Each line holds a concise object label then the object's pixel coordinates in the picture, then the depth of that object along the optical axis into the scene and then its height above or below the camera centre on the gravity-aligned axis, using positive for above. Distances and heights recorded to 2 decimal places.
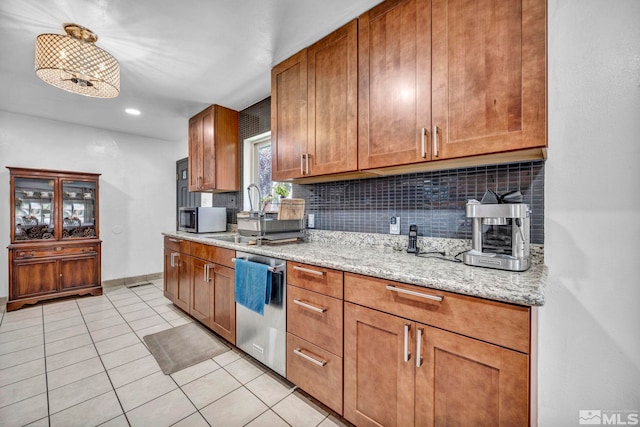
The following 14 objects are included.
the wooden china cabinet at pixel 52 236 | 3.27 -0.34
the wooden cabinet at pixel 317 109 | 1.81 +0.77
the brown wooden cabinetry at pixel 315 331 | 1.47 -0.72
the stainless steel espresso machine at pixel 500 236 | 1.20 -0.13
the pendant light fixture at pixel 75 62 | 1.77 +1.03
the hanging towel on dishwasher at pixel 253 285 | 1.83 -0.54
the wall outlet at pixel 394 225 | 1.91 -0.11
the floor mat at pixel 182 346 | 2.12 -1.21
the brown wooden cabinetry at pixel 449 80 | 1.15 +0.66
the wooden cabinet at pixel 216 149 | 3.27 +0.77
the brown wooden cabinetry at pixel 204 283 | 2.27 -0.73
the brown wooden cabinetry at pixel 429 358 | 0.93 -0.62
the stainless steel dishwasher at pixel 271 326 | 1.78 -0.85
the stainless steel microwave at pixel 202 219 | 3.26 -0.12
